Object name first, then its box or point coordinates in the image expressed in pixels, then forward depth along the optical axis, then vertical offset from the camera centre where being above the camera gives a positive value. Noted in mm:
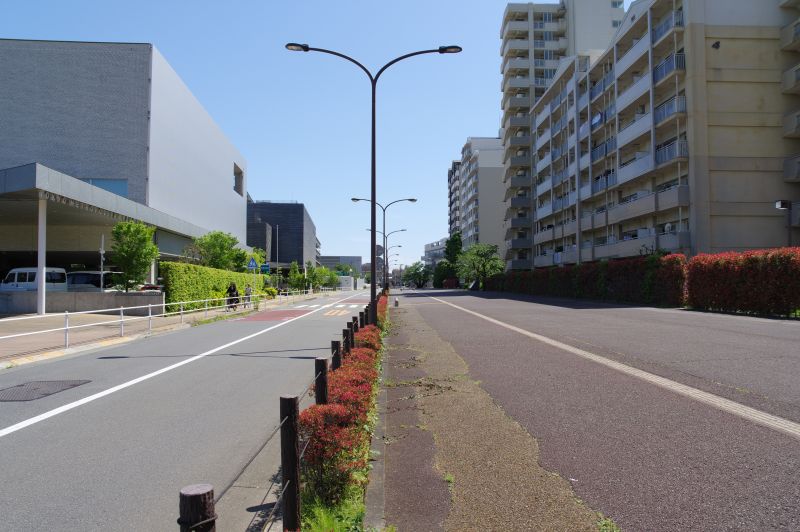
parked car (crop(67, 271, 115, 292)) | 30734 -8
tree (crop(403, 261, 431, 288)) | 154500 +1286
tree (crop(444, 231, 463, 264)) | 109125 +6267
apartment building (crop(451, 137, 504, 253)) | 97938 +15626
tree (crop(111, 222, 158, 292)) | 25141 +1475
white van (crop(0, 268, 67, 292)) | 27797 +20
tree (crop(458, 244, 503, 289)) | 77375 +2239
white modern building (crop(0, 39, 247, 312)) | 33781 +10451
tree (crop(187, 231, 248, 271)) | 38625 +2150
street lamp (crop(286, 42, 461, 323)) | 14300 +6398
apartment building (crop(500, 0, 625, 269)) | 71812 +28658
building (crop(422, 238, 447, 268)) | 181375 +7882
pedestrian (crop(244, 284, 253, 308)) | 34388 -903
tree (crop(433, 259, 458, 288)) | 112012 +1151
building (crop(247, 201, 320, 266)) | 102938 +10417
